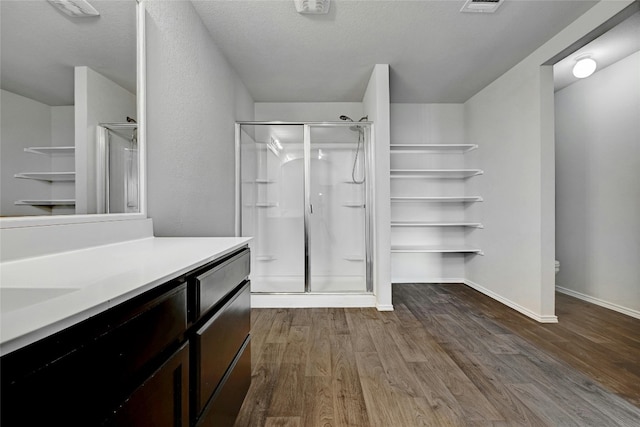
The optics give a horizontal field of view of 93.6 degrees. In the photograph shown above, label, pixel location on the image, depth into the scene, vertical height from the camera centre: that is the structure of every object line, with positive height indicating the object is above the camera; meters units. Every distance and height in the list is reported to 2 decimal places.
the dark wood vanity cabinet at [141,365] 0.38 -0.27
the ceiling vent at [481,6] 2.04 +1.43
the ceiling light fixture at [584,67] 2.56 +1.25
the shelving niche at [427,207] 4.04 +0.08
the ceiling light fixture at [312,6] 2.02 +1.43
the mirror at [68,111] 0.86 +0.37
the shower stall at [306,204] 3.18 +0.11
